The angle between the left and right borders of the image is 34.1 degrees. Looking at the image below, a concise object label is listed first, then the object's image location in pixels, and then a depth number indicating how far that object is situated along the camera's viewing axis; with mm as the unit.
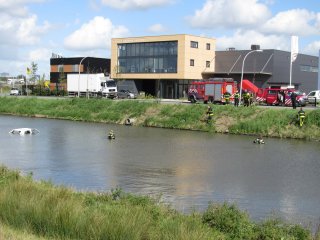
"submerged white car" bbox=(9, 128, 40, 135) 37250
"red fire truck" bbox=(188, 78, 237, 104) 56781
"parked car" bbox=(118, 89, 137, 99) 75938
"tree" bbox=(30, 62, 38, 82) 103750
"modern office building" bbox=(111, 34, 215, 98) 77812
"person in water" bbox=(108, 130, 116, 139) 34653
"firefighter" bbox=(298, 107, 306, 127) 37781
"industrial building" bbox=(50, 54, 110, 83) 101062
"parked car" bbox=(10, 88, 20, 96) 97300
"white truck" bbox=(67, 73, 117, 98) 76188
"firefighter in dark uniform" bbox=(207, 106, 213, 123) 43031
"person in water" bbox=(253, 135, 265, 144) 33250
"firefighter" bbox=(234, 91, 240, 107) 48031
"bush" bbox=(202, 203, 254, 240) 10898
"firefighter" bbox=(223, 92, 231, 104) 53366
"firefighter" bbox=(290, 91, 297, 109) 45188
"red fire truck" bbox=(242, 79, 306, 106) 51719
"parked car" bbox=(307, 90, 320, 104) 58138
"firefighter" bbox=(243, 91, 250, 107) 46469
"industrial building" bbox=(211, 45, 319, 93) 74250
